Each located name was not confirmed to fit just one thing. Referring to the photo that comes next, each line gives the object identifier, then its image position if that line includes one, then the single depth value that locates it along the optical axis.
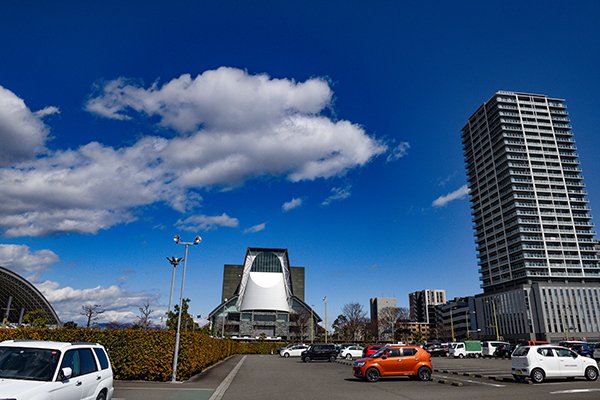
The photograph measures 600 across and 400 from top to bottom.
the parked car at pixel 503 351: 46.19
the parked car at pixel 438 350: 52.72
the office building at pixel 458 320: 140.38
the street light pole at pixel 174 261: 22.40
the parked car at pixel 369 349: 37.35
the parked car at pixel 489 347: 47.44
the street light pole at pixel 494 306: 123.42
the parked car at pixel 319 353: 41.62
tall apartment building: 114.44
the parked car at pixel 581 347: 36.28
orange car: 18.81
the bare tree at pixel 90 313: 58.38
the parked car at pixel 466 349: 47.16
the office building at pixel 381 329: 118.44
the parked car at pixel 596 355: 35.09
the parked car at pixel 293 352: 54.48
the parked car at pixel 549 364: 17.45
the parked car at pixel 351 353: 46.44
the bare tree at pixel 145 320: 52.66
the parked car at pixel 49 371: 6.81
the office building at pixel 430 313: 196.25
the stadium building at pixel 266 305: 125.50
